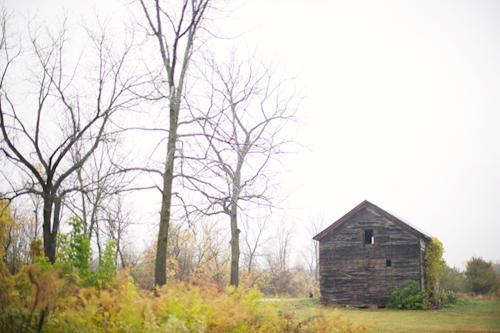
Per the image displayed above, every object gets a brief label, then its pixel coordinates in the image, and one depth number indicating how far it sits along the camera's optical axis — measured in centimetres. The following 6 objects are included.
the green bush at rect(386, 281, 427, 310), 2281
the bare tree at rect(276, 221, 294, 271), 6228
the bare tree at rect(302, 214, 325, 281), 5603
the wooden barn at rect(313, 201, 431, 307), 2425
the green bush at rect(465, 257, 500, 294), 3105
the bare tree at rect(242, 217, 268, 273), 4762
